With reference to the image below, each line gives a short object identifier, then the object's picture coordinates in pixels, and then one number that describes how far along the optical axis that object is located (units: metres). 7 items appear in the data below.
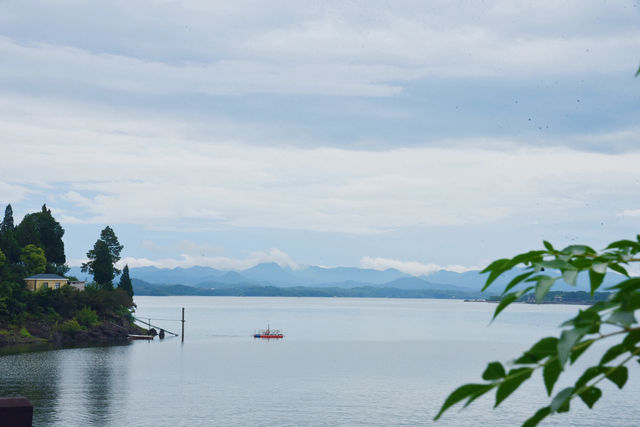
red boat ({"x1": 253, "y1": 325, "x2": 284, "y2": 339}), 148.50
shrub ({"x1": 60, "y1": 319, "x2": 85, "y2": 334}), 109.94
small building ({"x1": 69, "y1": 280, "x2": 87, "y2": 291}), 118.61
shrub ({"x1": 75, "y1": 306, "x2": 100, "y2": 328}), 115.06
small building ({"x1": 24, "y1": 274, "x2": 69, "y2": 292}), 109.62
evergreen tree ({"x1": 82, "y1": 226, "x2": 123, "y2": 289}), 126.25
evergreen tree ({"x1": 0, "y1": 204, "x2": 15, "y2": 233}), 135.62
